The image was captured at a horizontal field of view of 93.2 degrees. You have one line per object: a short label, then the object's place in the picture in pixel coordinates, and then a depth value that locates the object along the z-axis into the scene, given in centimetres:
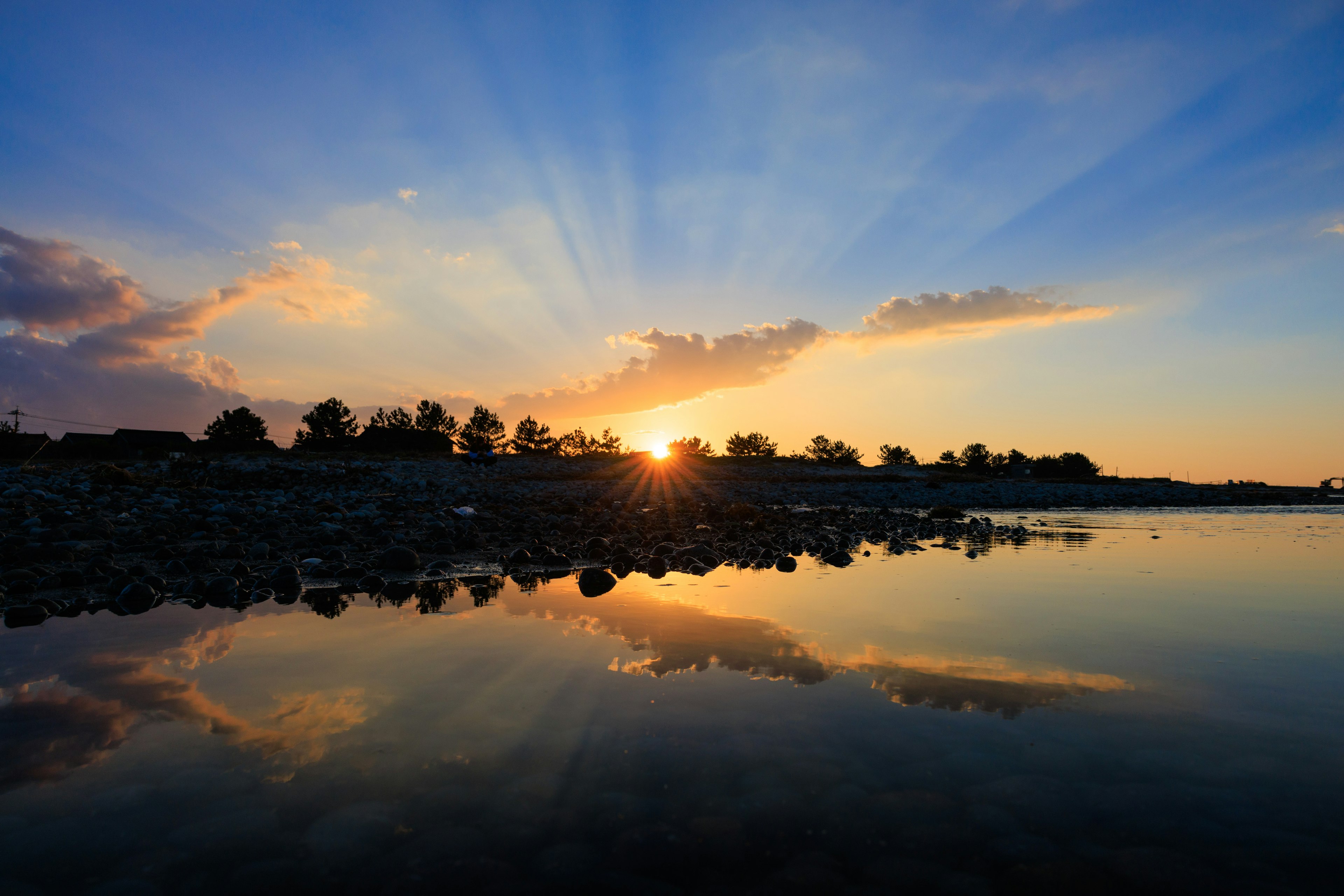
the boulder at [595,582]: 638
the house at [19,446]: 4475
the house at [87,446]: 3809
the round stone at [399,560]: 730
